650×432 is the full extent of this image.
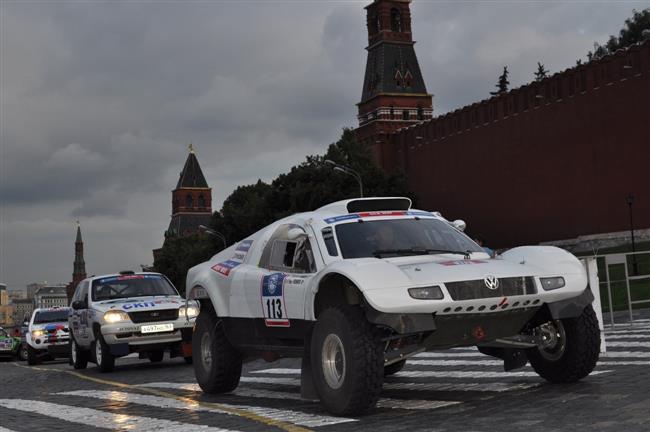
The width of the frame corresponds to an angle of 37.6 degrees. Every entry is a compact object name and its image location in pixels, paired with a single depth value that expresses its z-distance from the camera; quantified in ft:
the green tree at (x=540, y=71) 323.78
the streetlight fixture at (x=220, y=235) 246.88
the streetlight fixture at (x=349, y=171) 197.57
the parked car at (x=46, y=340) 78.38
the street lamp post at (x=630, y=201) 149.52
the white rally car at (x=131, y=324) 52.13
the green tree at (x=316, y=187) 207.72
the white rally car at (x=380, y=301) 23.61
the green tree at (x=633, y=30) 265.95
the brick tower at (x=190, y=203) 526.57
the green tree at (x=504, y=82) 334.65
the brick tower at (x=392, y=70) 287.89
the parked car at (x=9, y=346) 97.50
